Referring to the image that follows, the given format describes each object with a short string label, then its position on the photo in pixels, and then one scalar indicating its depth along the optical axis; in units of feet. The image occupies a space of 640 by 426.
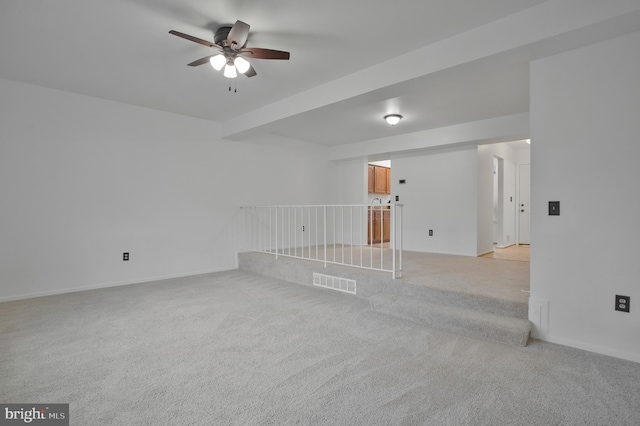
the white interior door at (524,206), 23.72
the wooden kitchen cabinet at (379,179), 25.43
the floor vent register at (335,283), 12.06
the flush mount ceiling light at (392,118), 14.48
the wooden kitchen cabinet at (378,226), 24.57
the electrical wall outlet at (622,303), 6.92
